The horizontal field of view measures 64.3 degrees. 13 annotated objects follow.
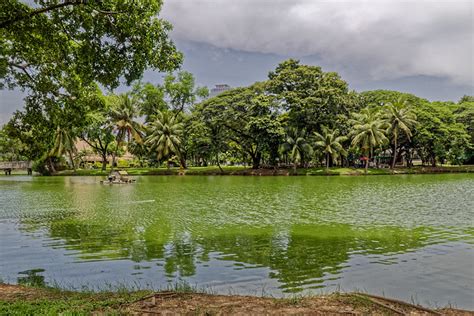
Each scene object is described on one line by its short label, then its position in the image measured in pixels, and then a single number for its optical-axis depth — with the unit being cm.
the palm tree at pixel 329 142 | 4981
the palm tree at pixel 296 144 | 4909
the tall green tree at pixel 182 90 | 6266
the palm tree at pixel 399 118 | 5088
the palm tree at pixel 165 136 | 5425
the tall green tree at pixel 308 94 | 4991
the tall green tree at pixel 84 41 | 868
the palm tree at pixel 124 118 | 5356
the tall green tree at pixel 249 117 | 4950
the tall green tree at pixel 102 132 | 5716
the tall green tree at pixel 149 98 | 6231
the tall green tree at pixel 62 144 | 5347
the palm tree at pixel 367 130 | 4894
